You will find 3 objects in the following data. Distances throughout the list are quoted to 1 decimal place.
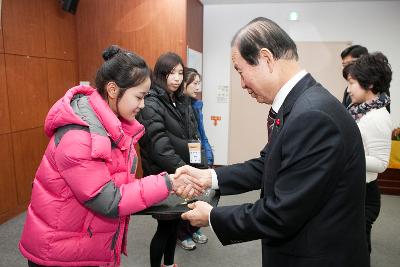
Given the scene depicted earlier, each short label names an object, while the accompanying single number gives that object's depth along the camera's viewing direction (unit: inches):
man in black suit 34.4
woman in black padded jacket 82.3
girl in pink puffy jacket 45.6
